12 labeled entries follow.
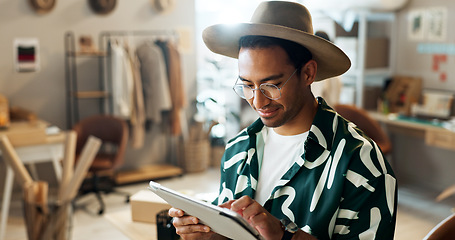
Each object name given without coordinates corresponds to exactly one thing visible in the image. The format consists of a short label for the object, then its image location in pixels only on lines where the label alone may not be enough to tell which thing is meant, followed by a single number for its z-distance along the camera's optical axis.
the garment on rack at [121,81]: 5.32
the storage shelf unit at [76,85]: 5.34
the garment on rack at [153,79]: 5.55
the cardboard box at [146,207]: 2.27
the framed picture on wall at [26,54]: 5.23
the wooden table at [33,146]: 4.11
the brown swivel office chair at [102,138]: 4.84
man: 1.39
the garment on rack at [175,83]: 5.70
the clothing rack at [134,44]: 5.61
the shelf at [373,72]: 5.64
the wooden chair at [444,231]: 1.47
